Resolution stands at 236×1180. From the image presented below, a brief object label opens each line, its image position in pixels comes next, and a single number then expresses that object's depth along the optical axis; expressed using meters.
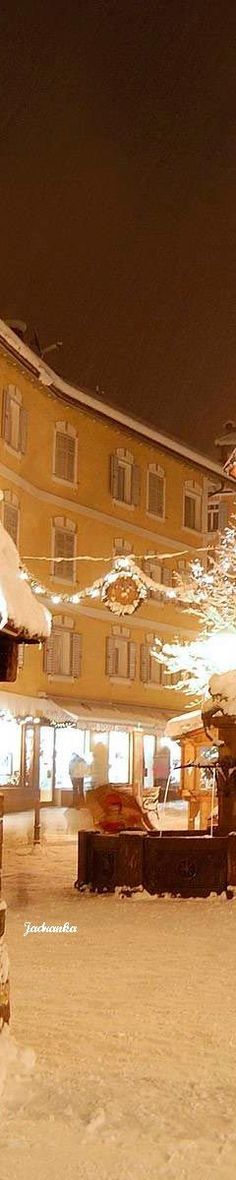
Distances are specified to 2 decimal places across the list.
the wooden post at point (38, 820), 22.77
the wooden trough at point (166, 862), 15.21
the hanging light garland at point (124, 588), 16.62
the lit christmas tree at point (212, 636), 20.97
